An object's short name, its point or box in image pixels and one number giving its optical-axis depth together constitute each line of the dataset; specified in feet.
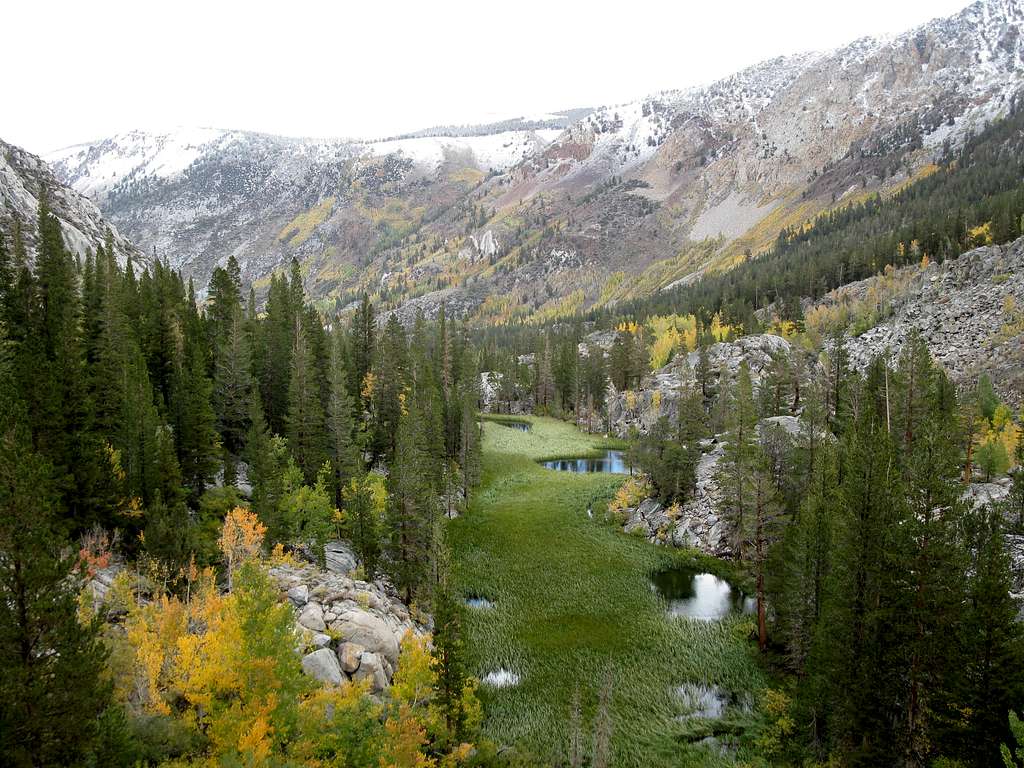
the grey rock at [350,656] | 91.25
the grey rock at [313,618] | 95.86
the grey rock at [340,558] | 131.85
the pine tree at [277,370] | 199.82
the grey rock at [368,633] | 97.30
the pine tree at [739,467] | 134.41
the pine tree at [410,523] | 128.77
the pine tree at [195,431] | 138.72
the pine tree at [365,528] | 131.85
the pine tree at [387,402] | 213.66
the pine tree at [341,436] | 167.43
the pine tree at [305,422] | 164.04
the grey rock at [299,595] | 102.22
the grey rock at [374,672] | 90.89
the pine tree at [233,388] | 178.81
